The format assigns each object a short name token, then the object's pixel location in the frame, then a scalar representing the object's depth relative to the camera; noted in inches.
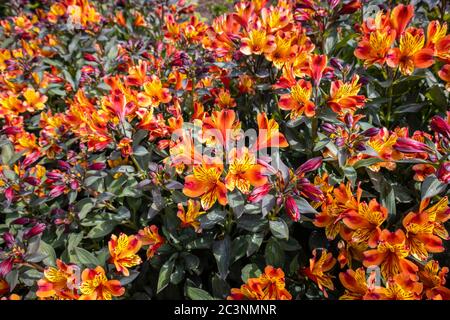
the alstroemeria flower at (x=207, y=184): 18.1
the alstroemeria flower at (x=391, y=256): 17.8
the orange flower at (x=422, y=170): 20.9
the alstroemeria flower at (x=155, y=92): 25.2
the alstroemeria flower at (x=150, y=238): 23.0
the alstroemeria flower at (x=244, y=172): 18.0
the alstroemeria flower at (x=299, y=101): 21.3
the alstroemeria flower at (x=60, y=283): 20.1
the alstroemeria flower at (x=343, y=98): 21.4
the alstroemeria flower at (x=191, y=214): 22.0
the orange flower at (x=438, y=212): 18.2
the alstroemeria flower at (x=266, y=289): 19.0
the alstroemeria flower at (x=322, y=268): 20.5
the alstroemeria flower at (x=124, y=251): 21.1
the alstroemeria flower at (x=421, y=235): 17.9
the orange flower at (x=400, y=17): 22.1
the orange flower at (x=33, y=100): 32.8
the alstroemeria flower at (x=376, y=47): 22.0
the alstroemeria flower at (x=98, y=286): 19.9
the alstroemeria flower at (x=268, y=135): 19.4
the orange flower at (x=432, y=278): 18.4
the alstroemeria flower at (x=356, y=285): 18.6
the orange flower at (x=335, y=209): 19.4
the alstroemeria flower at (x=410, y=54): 21.3
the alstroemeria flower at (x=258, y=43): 23.3
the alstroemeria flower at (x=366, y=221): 18.4
